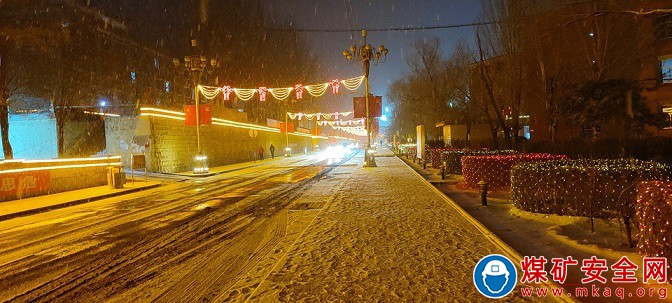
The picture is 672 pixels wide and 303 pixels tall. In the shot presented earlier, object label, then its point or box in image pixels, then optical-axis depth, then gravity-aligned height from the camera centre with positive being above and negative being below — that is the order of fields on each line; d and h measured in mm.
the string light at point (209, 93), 28575 +3654
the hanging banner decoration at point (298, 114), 53062 +3818
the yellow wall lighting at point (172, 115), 25875 +2253
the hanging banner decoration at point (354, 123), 84825 +4148
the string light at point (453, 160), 21714 -1015
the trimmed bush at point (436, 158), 27312 -1110
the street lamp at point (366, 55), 27453 +5578
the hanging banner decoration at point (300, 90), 26969 +3653
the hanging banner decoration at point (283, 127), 54359 +2305
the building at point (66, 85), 28953 +5035
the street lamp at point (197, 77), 25297 +4249
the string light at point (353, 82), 26875 +3743
